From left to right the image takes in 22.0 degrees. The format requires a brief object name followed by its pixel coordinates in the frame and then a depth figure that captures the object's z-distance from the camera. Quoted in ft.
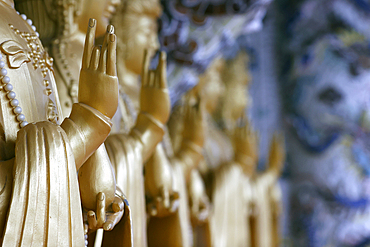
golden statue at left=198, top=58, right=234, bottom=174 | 12.31
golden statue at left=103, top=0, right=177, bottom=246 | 6.53
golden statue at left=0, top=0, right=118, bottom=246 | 5.22
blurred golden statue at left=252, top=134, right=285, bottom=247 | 12.83
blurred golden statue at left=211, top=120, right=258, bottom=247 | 10.43
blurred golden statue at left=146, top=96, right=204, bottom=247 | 7.53
